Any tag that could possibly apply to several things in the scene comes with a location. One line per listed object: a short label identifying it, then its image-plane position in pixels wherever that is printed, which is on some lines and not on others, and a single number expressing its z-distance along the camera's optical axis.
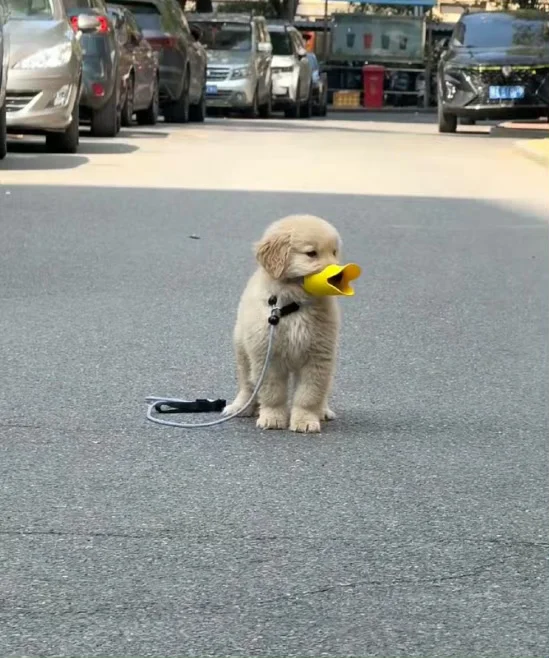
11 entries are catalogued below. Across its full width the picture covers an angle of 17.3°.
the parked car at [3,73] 16.33
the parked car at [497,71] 28.20
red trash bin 51.84
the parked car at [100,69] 21.05
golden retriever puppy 5.97
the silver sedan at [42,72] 17.80
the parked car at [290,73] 36.44
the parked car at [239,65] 33.59
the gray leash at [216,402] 6.07
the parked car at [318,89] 38.84
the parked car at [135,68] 23.66
